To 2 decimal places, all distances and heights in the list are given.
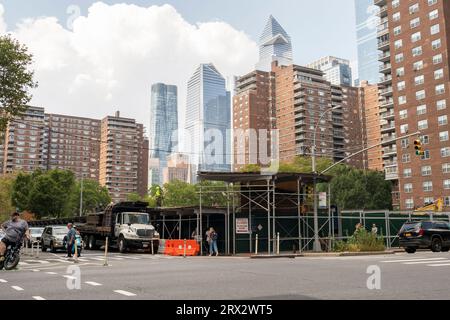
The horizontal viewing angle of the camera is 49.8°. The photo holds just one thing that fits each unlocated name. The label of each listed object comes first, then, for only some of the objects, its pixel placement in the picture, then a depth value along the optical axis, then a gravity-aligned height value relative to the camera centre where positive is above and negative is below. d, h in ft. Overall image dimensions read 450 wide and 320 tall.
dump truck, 96.48 +0.64
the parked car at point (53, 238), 105.81 -1.41
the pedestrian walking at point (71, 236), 76.51 -0.72
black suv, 86.17 -1.02
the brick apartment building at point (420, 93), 266.16 +78.66
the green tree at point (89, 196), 328.12 +26.22
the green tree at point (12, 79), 97.66 +30.93
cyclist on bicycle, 47.44 -0.04
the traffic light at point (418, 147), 94.36 +16.07
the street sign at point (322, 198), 94.56 +6.28
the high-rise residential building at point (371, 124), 515.50 +114.70
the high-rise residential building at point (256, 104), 495.41 +129.76
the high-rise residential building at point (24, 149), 537.65 +92.95
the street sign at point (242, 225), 94.84 +1.13
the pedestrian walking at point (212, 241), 91.56 -1.98
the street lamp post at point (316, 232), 94.53 -0.37
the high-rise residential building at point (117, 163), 630.33 +89.40
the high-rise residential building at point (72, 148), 606.55 +105.65
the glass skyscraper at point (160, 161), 437.17 +66.32
